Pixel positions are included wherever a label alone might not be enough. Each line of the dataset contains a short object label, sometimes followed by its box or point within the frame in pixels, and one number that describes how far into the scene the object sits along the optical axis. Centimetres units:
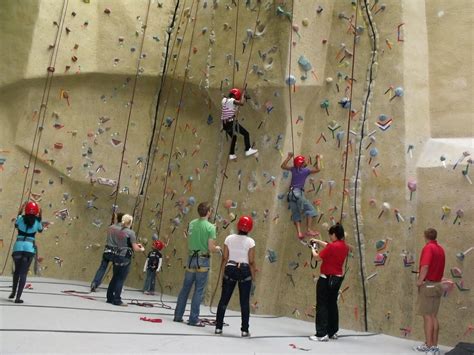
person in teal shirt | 587
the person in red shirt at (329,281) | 552
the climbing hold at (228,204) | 792
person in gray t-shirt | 667
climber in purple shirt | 721
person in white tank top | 514
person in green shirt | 561
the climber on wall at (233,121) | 774
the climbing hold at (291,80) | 750
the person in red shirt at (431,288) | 539
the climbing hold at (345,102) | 725
